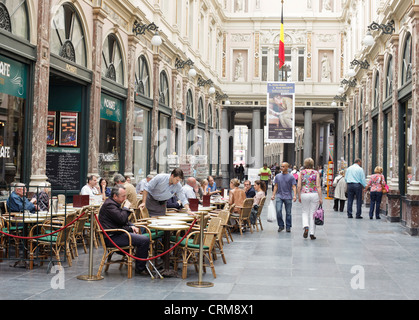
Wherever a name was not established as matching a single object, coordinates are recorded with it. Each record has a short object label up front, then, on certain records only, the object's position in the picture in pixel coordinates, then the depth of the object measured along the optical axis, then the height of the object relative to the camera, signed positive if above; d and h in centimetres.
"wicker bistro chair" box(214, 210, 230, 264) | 807 -84
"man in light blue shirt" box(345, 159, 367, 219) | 1620 -47
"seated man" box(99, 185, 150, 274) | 712 -79
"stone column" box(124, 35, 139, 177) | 1562 +158
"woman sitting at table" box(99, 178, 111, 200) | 1200 -52
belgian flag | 2690 +574
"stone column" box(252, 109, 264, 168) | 3534 +220
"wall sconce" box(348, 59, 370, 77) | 2105 +405
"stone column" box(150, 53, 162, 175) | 1823 +182
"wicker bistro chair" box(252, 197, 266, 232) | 1275 -96
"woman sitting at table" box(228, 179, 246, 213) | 1249 -74
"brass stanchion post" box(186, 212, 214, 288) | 661 -133
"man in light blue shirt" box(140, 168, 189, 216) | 855 -45
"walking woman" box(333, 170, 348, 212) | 1806 -82
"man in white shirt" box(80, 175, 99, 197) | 1065 -49
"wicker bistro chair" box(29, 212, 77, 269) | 756 -111
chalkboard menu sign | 1252 -14
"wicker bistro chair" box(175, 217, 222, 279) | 717 -108
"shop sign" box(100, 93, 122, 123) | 1389 +148
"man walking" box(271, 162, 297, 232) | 1230 -54
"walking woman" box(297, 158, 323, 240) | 1124 -60
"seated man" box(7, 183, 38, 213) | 855 -63
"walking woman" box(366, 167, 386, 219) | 1556 -62
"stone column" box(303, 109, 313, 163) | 3528 +249
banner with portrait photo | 2612 +269
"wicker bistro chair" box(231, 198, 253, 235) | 1180 -109
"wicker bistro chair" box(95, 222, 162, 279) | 700 -118
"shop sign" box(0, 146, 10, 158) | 929 +18
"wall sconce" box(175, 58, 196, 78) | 2130 +404
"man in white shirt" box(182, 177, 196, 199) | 1086 -52
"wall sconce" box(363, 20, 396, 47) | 1515 +388
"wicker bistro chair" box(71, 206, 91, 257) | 823 -98
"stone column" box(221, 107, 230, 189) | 3434 +121
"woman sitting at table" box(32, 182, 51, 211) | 927 -62
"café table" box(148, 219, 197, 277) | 707 -92
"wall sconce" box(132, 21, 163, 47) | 1597 +407
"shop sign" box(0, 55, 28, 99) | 921 +151
